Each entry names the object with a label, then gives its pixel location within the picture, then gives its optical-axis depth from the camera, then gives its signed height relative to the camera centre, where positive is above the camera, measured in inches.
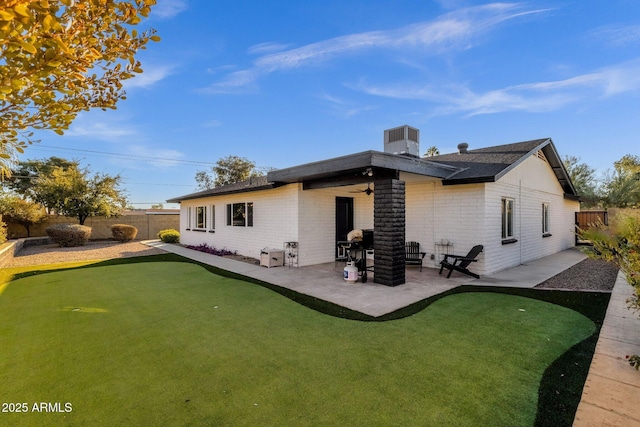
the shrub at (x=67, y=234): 607.5 -35.3
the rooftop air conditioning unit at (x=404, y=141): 331.6 +89.5
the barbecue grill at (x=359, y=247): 303.6 -32.1
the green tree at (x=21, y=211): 639.1 +14.5
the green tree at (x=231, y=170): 1201.4 +199.8
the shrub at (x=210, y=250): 504.1 -60.4
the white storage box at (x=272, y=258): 369.1 -51.8
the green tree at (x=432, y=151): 1190.5 +279.9
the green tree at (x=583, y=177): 1098.1 +161.1
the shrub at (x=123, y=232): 724.0 -36.1
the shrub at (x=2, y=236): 453.4 -28.8
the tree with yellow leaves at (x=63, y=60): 53.7 +35.4
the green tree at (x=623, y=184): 839.1 +111.9
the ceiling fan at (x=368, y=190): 371.2 +37.4
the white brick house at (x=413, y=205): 270.7 +15.9
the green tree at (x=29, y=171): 1003.9 +169.6
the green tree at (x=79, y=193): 706.8 +62.0
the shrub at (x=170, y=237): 716.0 -48.0
